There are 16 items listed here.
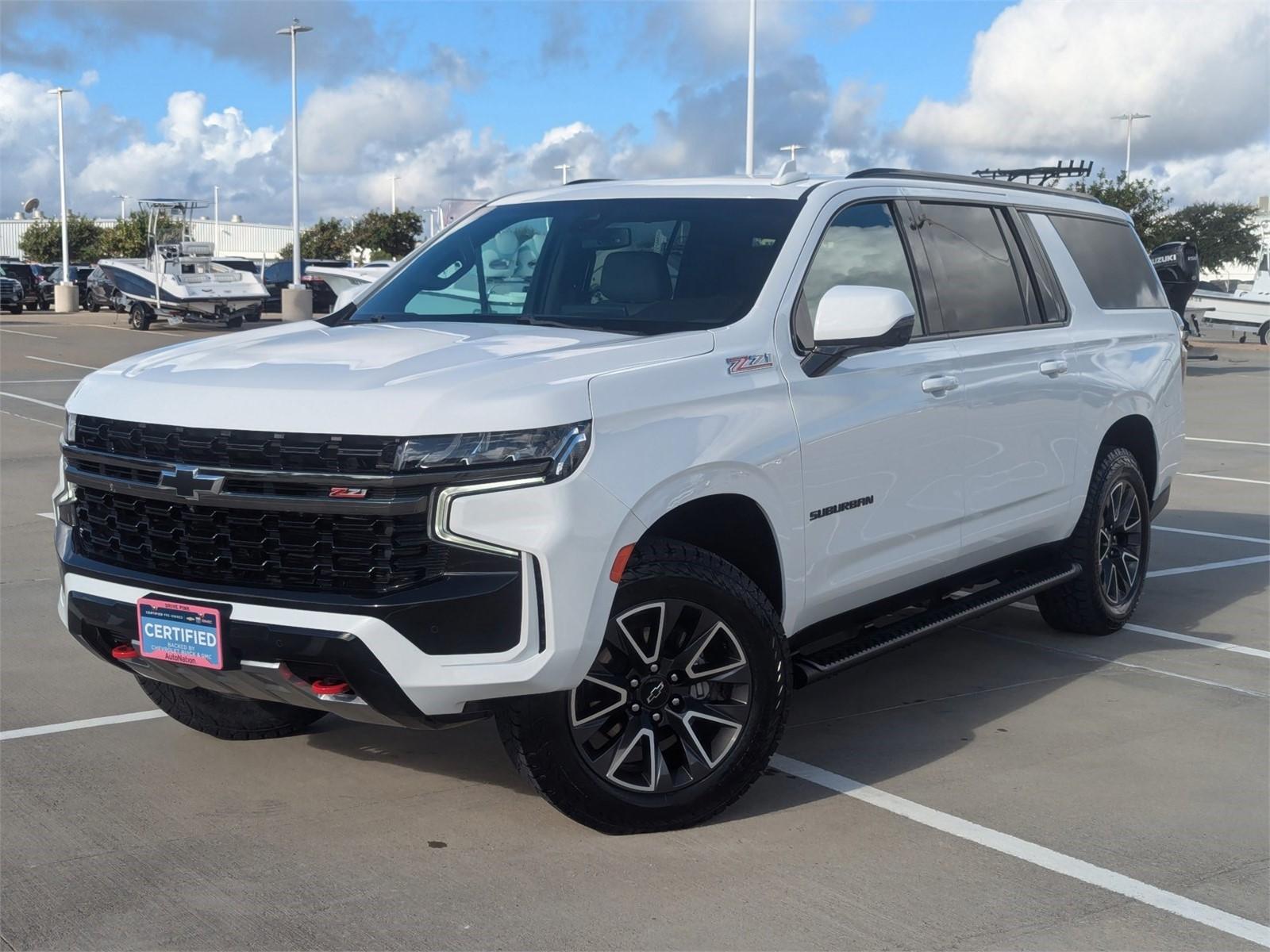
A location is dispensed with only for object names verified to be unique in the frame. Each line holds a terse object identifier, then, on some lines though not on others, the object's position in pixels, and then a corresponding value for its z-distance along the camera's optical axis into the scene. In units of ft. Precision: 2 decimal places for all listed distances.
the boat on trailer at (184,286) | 111.14
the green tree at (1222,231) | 176.76
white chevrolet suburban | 12.21
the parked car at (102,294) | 131.44
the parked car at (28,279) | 152.97
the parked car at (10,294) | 143.54
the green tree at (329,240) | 241.96
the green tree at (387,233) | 231.91
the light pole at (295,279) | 133.69
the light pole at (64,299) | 153.69
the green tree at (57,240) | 223.92
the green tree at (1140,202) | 105.91
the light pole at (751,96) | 89.51
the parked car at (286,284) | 141.79
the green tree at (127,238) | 186.29
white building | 342.85
